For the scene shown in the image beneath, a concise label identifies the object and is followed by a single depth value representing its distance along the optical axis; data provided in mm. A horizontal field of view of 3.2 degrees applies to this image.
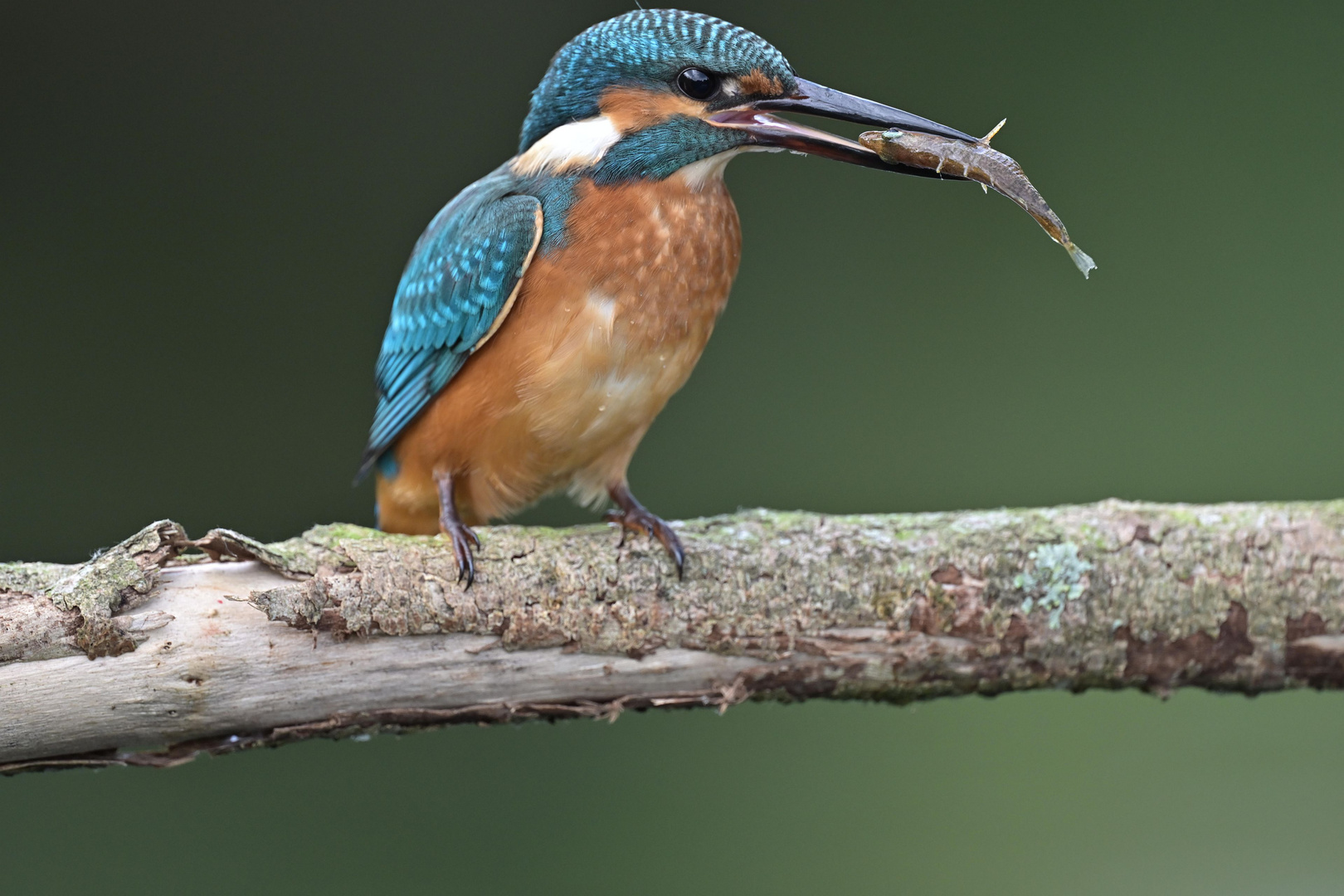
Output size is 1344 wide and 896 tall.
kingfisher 4165
